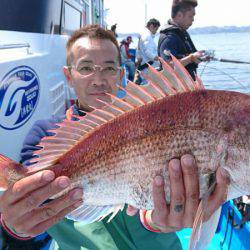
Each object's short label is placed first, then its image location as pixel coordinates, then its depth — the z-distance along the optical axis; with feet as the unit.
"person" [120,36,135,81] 28.70
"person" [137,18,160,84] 25.04
